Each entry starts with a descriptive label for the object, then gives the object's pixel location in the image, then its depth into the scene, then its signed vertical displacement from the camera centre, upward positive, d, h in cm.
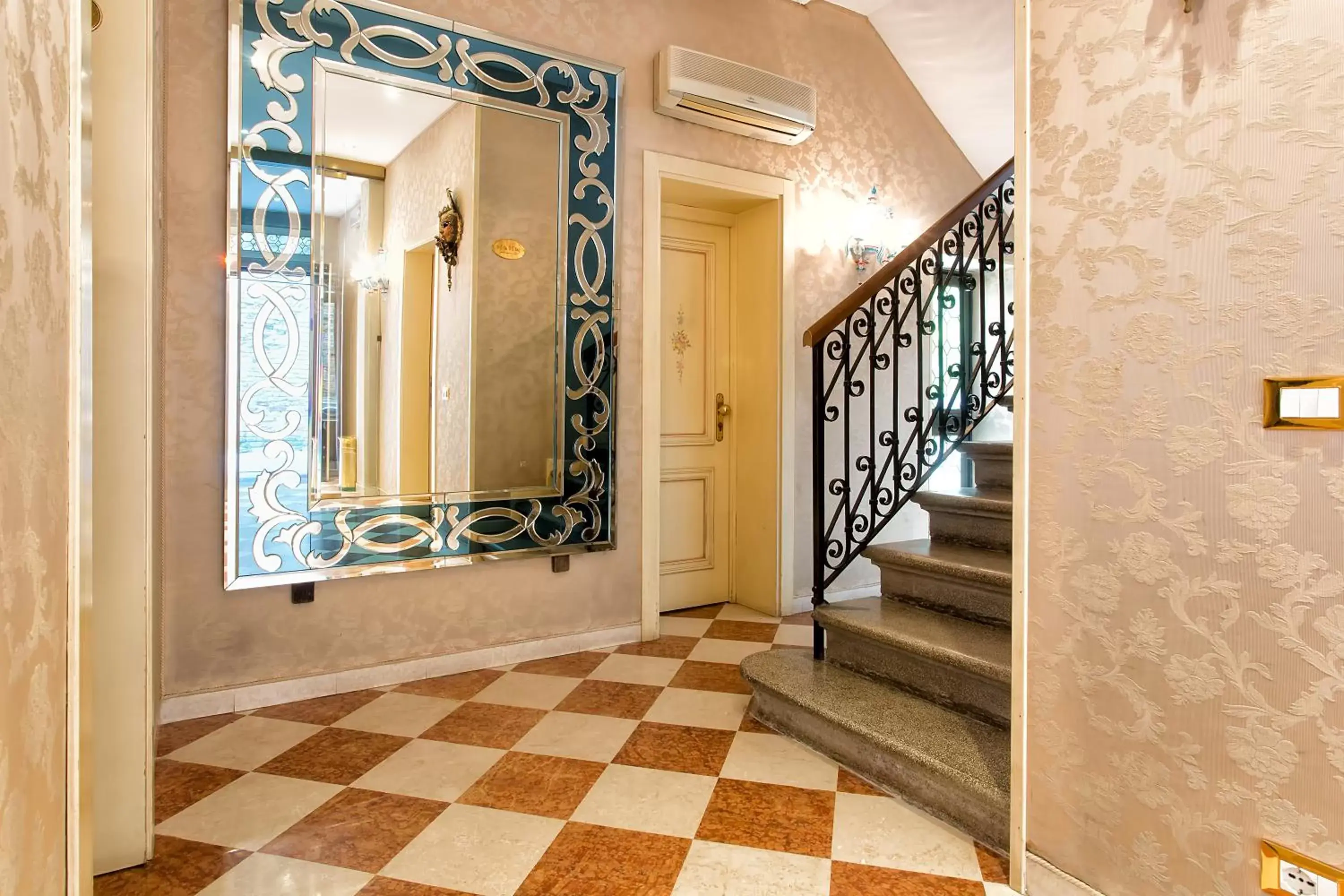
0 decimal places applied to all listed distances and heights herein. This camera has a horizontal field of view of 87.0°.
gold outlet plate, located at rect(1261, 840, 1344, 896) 111 -68
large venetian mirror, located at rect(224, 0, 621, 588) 244 +56
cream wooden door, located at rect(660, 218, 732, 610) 377 +13
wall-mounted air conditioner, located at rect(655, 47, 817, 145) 316 +160
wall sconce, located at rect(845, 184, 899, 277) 387 +114
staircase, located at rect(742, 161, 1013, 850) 188 -58
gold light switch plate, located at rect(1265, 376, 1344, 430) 108 +6
